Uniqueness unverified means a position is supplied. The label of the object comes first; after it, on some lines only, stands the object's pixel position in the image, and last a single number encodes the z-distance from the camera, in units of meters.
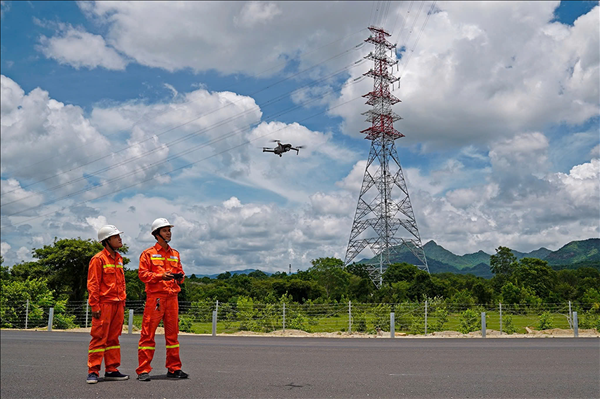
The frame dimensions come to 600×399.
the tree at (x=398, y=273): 61.22
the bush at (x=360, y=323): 22.84
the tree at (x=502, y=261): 76.19
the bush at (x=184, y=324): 24.75
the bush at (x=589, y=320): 23.37
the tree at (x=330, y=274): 68.81
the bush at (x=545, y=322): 24.19
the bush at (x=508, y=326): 23.41
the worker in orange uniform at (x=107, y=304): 6.89
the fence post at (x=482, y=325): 20.19
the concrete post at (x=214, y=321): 21.28
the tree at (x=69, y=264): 34.09
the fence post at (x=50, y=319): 23.62
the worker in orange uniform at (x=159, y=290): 6.91
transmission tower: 55.91
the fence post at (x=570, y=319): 22.42
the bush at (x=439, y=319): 23.08
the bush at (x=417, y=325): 22.47
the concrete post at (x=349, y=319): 21.69
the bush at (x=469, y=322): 23.38
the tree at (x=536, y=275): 53.40
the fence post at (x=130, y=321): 22.17
